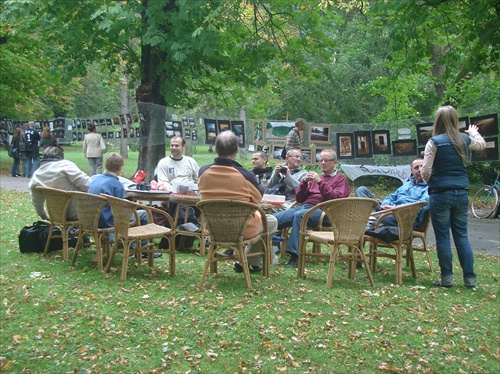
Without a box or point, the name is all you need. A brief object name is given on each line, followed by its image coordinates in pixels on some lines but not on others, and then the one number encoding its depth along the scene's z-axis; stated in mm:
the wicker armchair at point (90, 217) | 6518
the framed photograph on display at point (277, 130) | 14586
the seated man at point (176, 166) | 9227
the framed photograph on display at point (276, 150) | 14676
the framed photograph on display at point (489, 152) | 12781
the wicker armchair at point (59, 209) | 6930
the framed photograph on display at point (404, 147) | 14282
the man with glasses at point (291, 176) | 8289
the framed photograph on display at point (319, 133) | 14703
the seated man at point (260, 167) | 8914
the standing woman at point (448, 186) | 6359
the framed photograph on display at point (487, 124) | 12484
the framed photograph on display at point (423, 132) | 13611
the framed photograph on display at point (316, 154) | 14588
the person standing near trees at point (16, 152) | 21531
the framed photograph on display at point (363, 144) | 14812
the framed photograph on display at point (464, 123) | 12500
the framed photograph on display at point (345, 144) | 14898
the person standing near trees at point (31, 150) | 21312
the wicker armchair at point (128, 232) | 6250
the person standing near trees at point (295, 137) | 14000
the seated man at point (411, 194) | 7197
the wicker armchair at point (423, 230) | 7105
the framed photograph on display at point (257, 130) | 14445
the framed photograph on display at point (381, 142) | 14664
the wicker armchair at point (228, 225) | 5930
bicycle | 14758
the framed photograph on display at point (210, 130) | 14086
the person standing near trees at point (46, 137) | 19594
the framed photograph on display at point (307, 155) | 14648
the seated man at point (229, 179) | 6133
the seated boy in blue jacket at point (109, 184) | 6832
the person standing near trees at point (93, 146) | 17750
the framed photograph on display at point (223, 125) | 14125
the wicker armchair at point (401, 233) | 6500
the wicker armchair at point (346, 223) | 6199
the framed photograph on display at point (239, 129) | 14193
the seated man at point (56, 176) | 7363
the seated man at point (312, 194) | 7359
